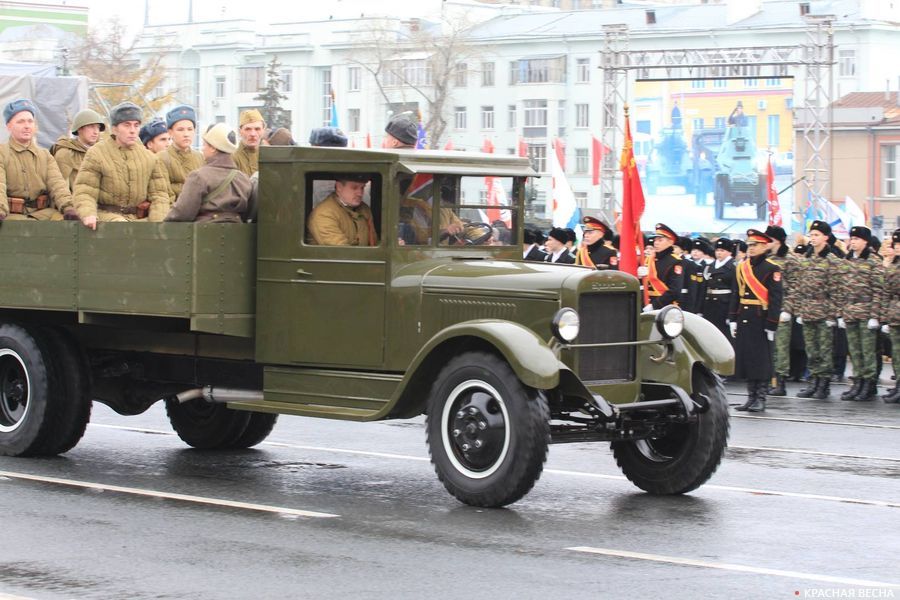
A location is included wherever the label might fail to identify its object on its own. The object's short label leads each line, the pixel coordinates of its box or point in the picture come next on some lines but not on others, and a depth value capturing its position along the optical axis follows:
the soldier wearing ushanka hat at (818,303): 18.92
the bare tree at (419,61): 82.31
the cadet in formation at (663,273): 18.67
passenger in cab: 10.48
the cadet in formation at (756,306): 17.42
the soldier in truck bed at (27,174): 12.26
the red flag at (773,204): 32.34
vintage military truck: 9.77
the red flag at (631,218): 17.86
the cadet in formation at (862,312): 18.55
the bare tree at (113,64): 63.19
